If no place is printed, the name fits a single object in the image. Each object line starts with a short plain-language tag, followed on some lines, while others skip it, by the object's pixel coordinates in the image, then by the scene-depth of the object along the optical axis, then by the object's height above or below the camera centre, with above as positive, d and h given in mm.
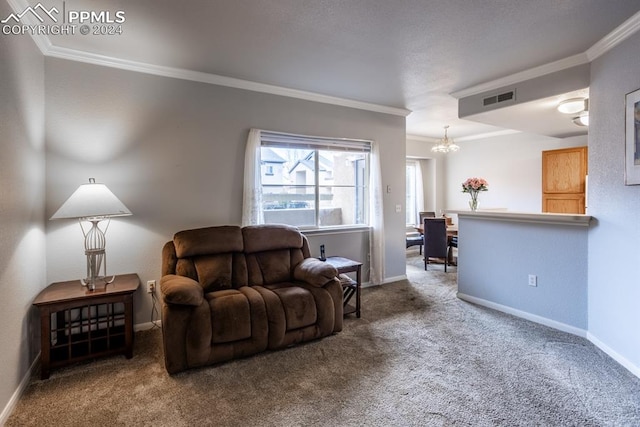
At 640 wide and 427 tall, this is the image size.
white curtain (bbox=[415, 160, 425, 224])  7645 +382
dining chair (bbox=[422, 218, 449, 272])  5477 -538
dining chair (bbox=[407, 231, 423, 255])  6449 -681
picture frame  2314 +490
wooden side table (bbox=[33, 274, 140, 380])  2289 -929
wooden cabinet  4988 +419
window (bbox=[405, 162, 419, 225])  7719 +242
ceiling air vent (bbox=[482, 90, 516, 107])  3520 +1227
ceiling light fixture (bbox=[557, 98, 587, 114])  3297 +1052
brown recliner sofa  2363 -731
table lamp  2455 -20
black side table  3449 -801
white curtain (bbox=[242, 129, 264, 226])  3537 +297
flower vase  4501 +77
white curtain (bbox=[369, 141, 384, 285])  4512 -178
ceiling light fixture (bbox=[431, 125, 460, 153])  5824 +1101
